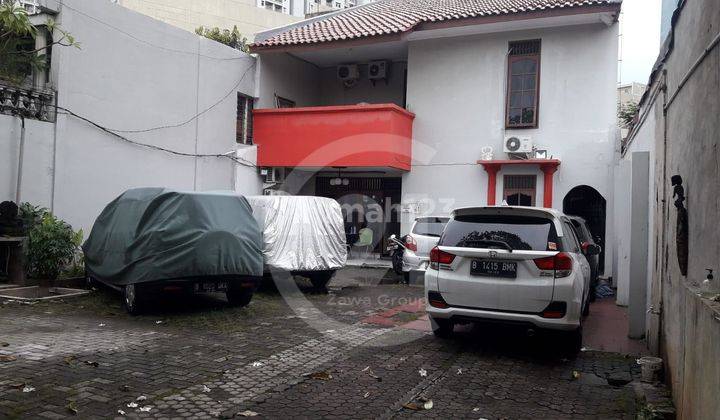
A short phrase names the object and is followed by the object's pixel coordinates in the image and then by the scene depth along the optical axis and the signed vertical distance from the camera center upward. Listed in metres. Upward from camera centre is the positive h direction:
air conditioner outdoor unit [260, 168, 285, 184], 17.64 +1.49
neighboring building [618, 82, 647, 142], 26.69 +7.17
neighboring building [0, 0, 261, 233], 11.03 +2.34
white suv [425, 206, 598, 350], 6.27 -0.48
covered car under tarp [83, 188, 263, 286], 8.10 -0.32
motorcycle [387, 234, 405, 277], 13.84 -0.70
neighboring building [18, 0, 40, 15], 11.53 +4.29
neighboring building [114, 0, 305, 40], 37.88 +14.60
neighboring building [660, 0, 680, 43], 6.22 +2.56
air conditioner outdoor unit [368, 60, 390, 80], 18.84 +5.28
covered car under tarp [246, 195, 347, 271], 10.48 -0.20
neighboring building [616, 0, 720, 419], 3.54 +0.18
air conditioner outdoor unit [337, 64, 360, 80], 19.25 +5.27
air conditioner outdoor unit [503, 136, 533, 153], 15.30 +2.37
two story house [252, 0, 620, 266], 14.98 +3.22
